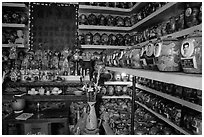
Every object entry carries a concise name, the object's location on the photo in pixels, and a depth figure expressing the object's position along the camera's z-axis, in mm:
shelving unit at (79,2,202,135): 725
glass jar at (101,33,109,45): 3656
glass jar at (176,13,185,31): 1932
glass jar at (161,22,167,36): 2350
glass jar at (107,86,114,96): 3631
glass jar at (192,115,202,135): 1565
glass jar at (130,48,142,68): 1215
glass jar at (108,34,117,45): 3679
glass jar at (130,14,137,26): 3611
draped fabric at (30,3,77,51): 3721
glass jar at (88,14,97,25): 3584
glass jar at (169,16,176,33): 2125
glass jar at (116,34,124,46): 3730
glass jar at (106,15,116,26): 3657
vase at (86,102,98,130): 1432
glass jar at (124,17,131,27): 3752
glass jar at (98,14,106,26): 3617
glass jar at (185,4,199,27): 1668
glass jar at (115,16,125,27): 3725
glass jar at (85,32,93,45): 3592
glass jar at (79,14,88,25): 3588
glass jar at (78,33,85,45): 3590
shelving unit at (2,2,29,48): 3372
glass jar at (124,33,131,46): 3733
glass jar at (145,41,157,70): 998
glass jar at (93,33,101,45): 3631
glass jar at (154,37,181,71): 893
